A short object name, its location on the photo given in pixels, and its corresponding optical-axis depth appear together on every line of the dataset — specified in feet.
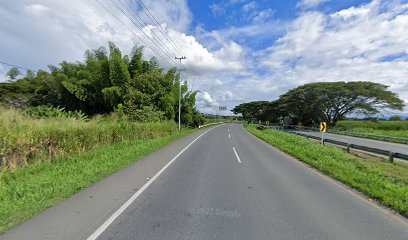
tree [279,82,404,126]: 133.39
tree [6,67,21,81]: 163.92
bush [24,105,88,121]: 51.49
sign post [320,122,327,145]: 55.62
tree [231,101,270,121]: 336.49
